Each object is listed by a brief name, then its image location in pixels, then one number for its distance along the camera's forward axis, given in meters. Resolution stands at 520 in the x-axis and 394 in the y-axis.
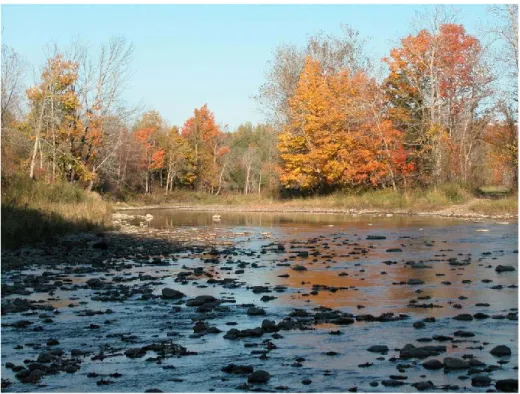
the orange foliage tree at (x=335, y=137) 53.12
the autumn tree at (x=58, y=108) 52.91
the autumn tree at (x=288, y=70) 62.74
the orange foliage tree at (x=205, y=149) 87.38
